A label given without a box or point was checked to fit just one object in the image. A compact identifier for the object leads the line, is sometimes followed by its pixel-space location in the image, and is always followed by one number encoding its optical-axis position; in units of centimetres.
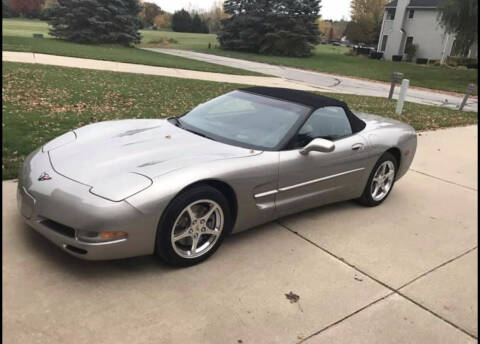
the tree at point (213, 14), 7817
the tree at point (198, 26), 6825
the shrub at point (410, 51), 4297
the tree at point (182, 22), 6788
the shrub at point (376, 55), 4556
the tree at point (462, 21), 2522
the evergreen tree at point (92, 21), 2859
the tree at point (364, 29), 5600
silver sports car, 291
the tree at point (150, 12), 7875
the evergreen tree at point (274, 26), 3750
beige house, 4150
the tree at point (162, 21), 7656
